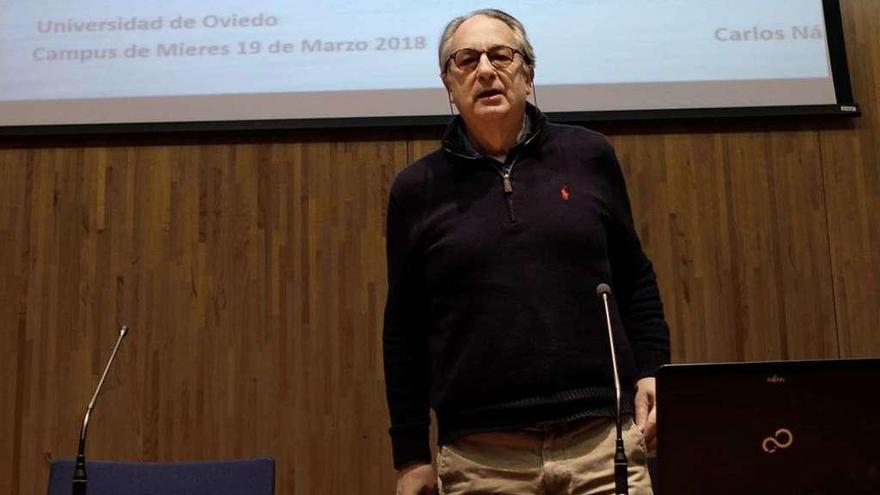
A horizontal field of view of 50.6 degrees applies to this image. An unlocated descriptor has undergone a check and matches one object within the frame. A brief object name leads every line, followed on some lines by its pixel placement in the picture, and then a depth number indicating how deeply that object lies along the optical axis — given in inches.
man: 59.0
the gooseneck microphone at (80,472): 69.4
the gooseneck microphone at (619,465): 53.5
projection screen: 127.3
